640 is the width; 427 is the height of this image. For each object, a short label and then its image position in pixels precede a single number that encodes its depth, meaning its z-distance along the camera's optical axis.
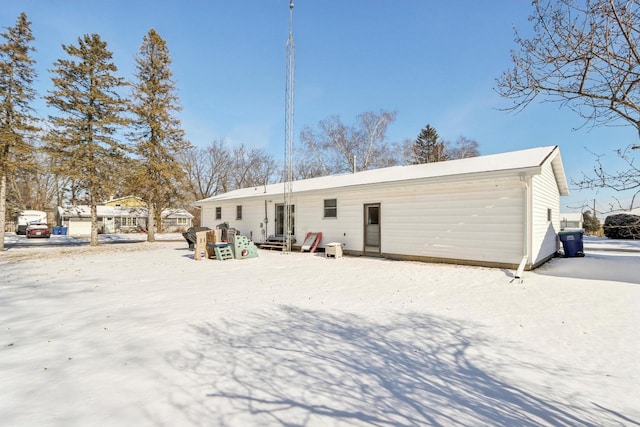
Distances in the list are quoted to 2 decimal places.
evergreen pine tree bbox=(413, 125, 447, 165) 32.31
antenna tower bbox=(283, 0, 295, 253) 12.40
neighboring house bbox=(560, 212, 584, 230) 43.72
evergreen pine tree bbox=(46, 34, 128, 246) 15.86
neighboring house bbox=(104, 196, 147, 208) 40.38
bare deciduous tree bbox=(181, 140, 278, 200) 38.41
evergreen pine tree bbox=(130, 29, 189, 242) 20.00
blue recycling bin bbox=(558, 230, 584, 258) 11.24
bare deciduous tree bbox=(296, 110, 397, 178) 28.05
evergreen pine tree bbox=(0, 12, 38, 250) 14.12
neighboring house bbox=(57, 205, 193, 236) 32.78
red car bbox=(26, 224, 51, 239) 24.31
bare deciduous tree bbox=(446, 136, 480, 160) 32.75
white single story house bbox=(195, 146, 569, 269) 8.70
